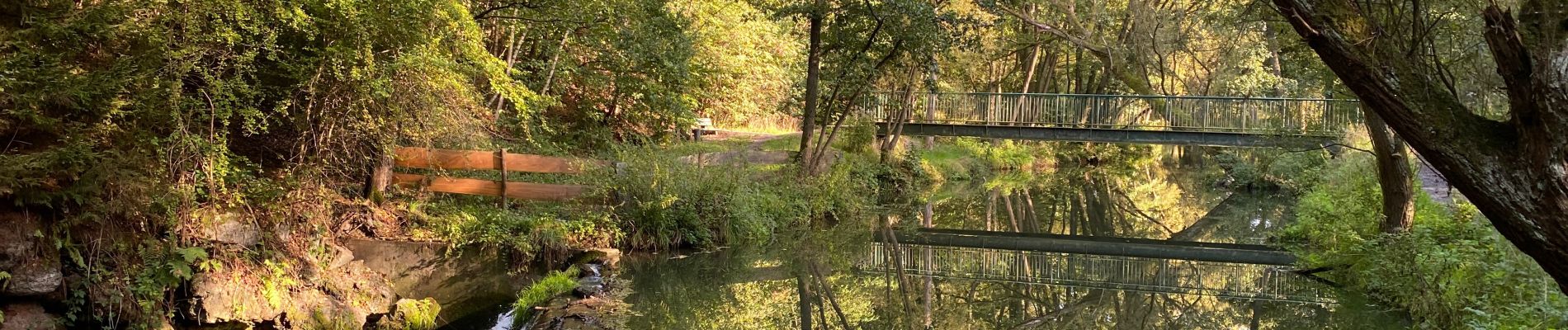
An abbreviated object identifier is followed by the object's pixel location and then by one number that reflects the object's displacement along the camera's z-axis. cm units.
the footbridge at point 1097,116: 2080
